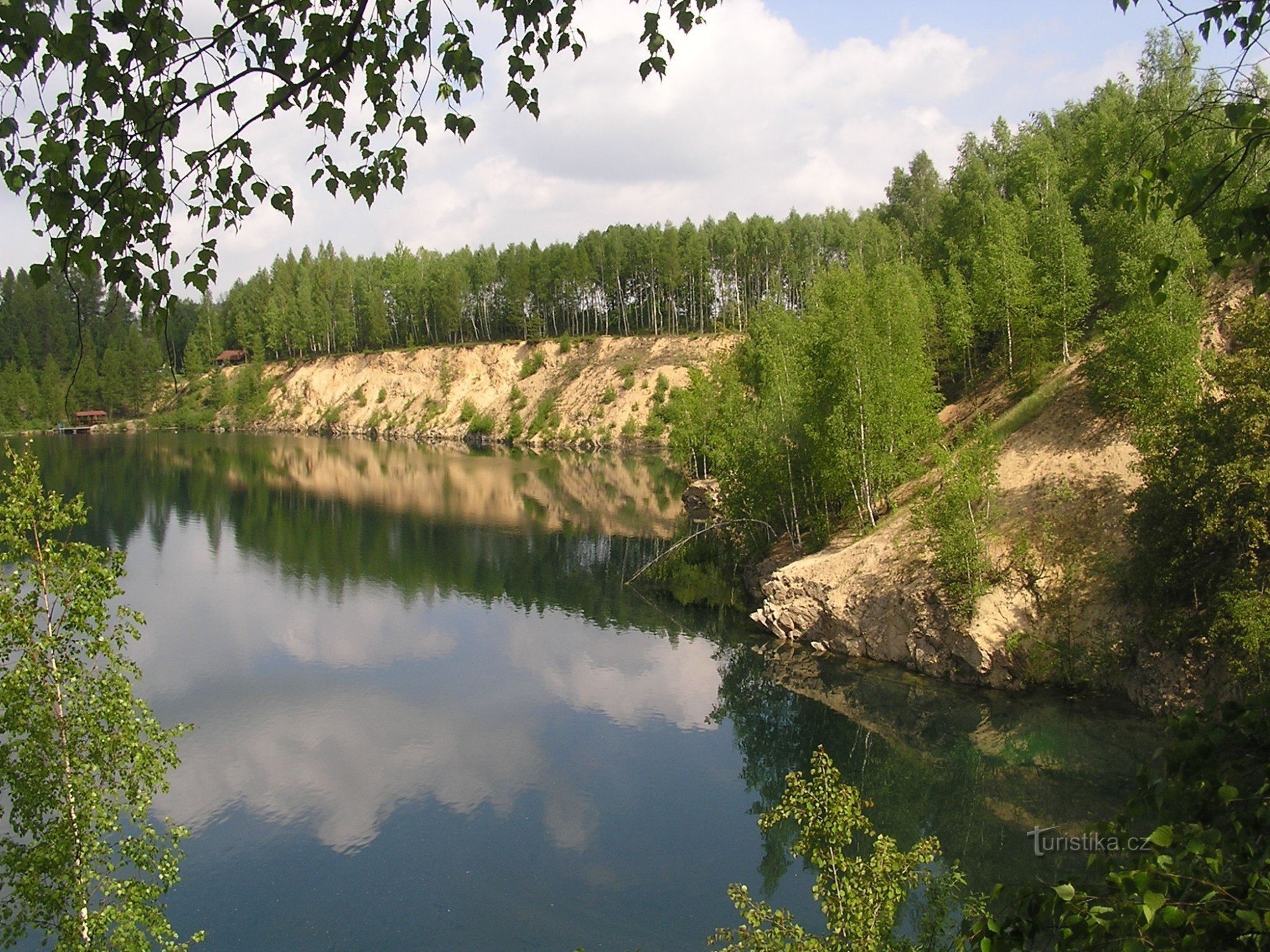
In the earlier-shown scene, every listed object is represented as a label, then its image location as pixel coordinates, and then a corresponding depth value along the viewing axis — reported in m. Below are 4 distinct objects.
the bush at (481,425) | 111.31
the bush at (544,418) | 105.94
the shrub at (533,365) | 114.12
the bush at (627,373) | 103.44
